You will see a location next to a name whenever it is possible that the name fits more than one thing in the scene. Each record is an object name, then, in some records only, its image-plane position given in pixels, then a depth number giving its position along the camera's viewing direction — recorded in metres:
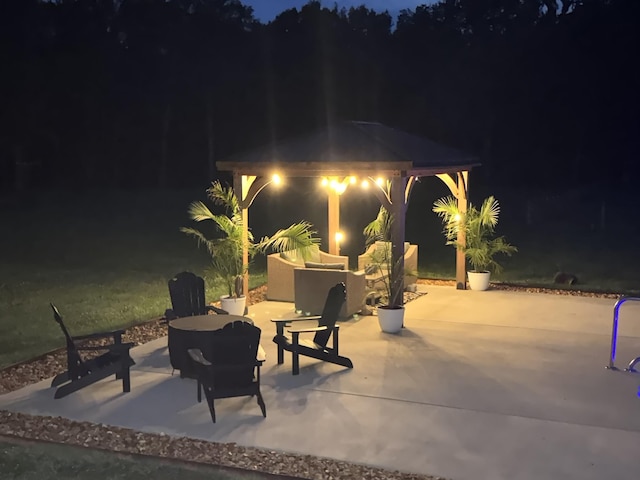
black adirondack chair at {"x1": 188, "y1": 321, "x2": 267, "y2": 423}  6.12
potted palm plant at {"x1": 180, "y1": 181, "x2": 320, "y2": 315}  10.15
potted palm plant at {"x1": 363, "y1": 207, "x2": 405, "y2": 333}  9.23
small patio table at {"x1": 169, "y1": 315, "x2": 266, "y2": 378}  7.13
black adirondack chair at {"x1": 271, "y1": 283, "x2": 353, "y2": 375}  7.46
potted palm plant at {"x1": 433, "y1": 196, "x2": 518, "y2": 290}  12.12
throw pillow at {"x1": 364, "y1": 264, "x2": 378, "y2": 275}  11.16
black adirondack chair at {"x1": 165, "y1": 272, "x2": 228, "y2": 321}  8.38
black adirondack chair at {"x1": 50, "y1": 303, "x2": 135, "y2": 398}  6.67
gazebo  9.88
